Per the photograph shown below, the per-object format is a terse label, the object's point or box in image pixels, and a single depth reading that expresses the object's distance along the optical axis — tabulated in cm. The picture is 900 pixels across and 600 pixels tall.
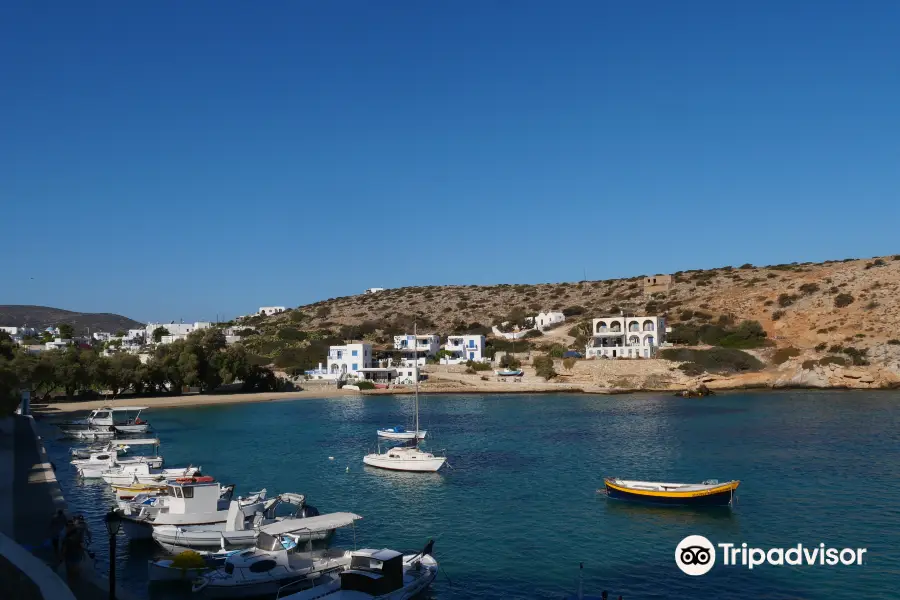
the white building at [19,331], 16696
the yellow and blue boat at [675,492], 2848
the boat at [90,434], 5028
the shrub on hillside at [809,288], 10815
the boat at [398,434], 4644
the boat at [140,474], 3292
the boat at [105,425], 5241
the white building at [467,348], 10498
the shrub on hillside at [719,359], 8488
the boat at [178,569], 2008
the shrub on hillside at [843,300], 9969
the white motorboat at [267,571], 1866
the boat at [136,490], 2949
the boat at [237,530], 2252
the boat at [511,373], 9269
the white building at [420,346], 10508
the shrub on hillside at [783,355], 8562
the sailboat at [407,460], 3688
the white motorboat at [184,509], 2392
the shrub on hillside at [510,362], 9729
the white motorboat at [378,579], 1711
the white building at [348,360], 9569
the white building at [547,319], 12119
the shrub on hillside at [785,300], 10638
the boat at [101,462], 3562
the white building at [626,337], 9256
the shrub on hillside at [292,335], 12382
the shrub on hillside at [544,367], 9025
